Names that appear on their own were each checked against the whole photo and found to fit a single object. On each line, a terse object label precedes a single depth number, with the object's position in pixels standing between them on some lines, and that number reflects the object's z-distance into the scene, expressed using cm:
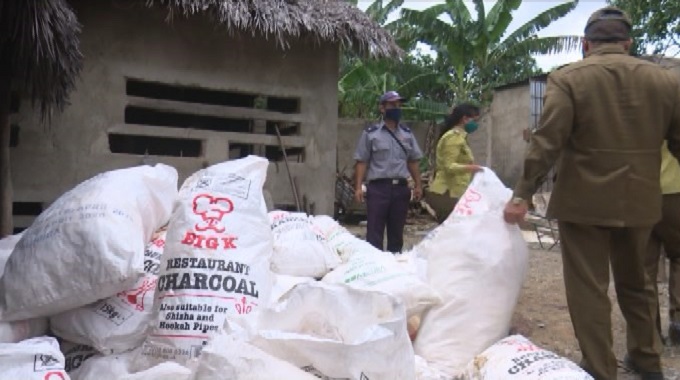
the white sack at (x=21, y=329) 251
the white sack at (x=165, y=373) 212
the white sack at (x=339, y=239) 342
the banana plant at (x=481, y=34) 1513
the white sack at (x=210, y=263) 243
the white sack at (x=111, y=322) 258
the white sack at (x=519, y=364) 247
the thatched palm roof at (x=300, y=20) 532
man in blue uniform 525
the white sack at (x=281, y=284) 277
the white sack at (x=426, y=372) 267
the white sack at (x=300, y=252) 321
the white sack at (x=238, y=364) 198
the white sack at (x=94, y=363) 246
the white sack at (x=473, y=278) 294
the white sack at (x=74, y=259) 248
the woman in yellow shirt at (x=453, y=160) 548
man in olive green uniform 292
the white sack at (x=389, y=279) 299
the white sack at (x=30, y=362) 201
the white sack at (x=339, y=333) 214
